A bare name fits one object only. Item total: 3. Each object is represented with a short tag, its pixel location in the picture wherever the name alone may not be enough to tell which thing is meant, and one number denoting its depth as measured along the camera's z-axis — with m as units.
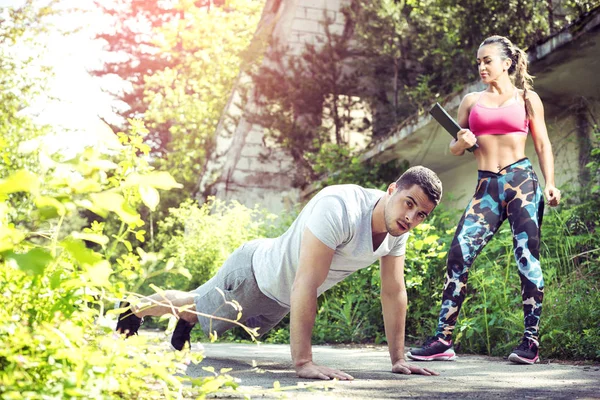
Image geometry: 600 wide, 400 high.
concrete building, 6.75
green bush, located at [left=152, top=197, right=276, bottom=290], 10.19
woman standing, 4.37
